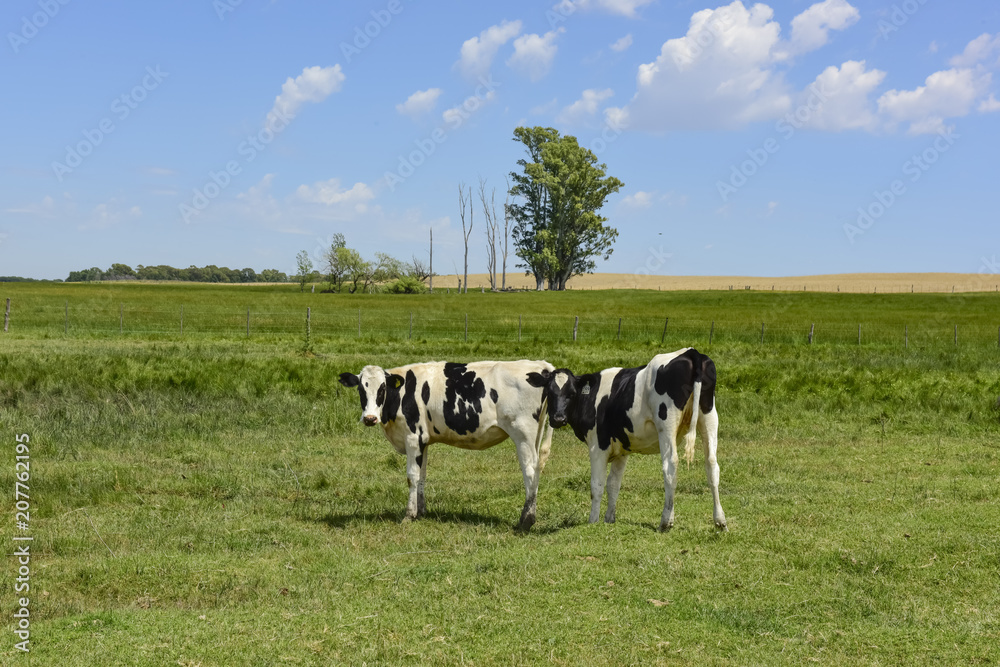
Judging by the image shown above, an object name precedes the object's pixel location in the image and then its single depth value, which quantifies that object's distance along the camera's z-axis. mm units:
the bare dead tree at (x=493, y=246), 107012
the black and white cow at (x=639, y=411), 9352
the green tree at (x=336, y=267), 99125
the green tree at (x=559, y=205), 86188
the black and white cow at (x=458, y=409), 10562
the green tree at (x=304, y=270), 99312
